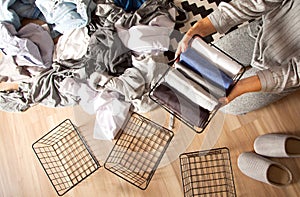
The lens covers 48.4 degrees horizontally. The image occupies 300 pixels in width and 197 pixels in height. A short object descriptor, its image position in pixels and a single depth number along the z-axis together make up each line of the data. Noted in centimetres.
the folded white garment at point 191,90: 90
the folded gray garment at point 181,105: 95
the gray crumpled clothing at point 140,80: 128
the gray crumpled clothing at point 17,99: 143
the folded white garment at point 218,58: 87
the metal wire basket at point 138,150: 128
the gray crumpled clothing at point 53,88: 136
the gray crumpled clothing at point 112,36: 133
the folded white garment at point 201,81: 90
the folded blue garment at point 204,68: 89
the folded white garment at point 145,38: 131
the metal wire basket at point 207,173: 121
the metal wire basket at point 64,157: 134
